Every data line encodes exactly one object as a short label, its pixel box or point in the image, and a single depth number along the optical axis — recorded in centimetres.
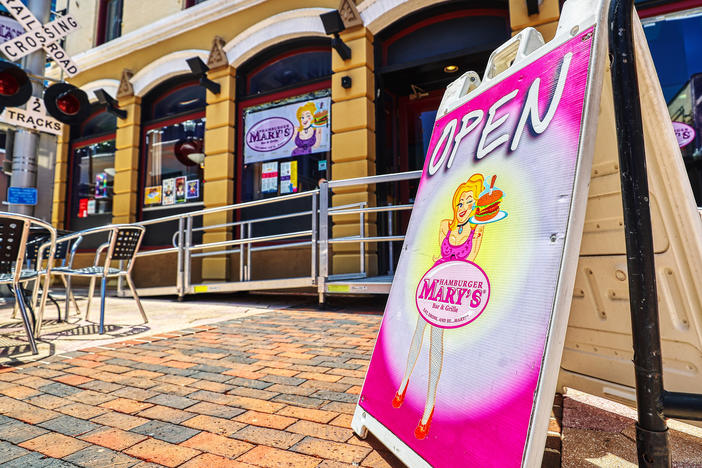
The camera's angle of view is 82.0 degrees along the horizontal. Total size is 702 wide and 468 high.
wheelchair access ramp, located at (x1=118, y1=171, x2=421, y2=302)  467
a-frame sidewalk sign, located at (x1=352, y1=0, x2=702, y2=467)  93
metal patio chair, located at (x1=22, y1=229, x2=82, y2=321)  384
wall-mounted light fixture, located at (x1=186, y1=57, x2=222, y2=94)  716
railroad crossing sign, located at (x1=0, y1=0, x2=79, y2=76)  529
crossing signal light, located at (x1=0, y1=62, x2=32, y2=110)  521
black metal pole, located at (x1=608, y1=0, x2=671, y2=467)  90
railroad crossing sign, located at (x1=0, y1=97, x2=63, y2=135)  546
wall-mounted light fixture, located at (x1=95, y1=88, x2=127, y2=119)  842
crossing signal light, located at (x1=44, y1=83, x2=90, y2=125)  582
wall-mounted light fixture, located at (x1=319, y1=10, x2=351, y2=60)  586
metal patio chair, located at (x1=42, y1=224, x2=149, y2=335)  345
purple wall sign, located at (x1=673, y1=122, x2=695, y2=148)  470
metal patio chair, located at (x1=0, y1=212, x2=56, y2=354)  264
